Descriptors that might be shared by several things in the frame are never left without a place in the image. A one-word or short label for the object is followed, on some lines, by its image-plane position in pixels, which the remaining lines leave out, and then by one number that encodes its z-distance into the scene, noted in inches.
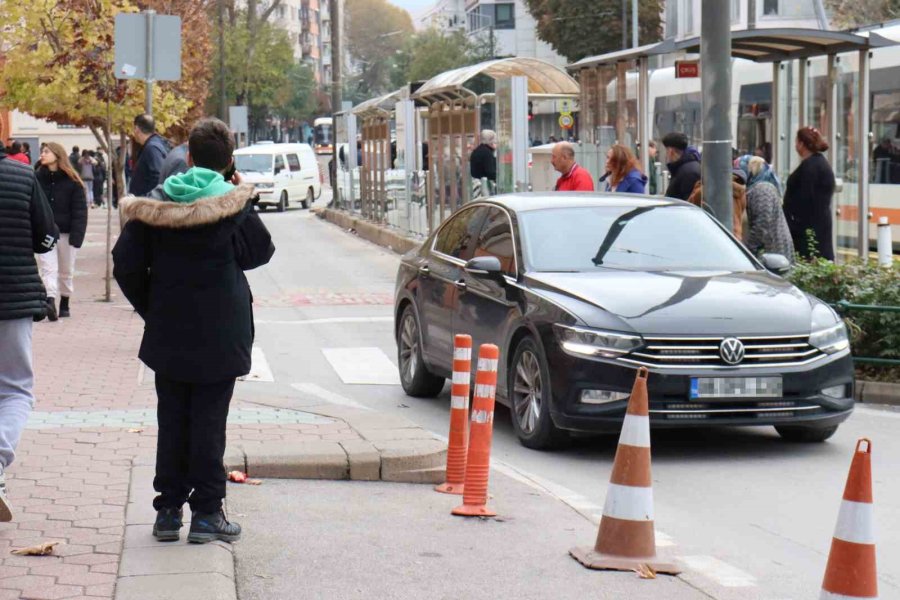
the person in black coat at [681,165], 579.5
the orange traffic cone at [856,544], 185.9
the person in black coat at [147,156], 570.6
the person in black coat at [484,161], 896.9
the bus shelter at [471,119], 832.3
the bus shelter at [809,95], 649.6
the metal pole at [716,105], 518.6
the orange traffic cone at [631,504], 242.4
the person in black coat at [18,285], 261.1
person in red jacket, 594.5
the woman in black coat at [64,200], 644.1
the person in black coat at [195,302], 238.4
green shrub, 455.2
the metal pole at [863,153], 650.8
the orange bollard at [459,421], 310.5
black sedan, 349.4
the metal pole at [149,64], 640.4
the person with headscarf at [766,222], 530.9
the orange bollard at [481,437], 288.5
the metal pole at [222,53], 2522.1
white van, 1909.4
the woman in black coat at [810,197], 568.7
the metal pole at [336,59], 1824.4
